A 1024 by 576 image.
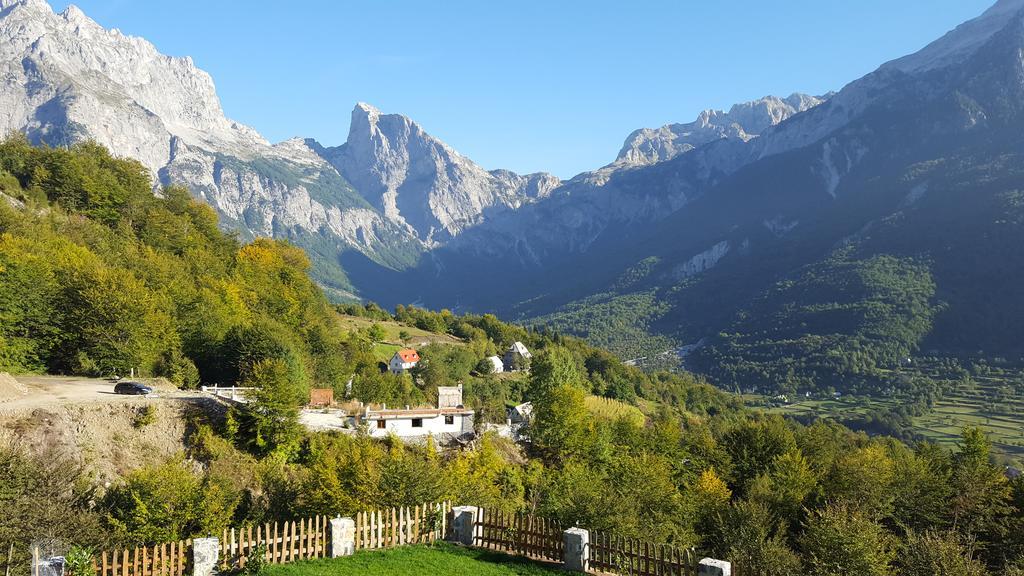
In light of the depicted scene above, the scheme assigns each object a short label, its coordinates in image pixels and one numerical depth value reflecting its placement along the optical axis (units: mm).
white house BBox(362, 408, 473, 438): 48812
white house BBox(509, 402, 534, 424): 70288
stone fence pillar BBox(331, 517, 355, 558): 19844
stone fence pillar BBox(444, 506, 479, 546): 21562
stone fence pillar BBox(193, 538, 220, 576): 18109
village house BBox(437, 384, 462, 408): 74062
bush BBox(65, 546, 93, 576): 16453
